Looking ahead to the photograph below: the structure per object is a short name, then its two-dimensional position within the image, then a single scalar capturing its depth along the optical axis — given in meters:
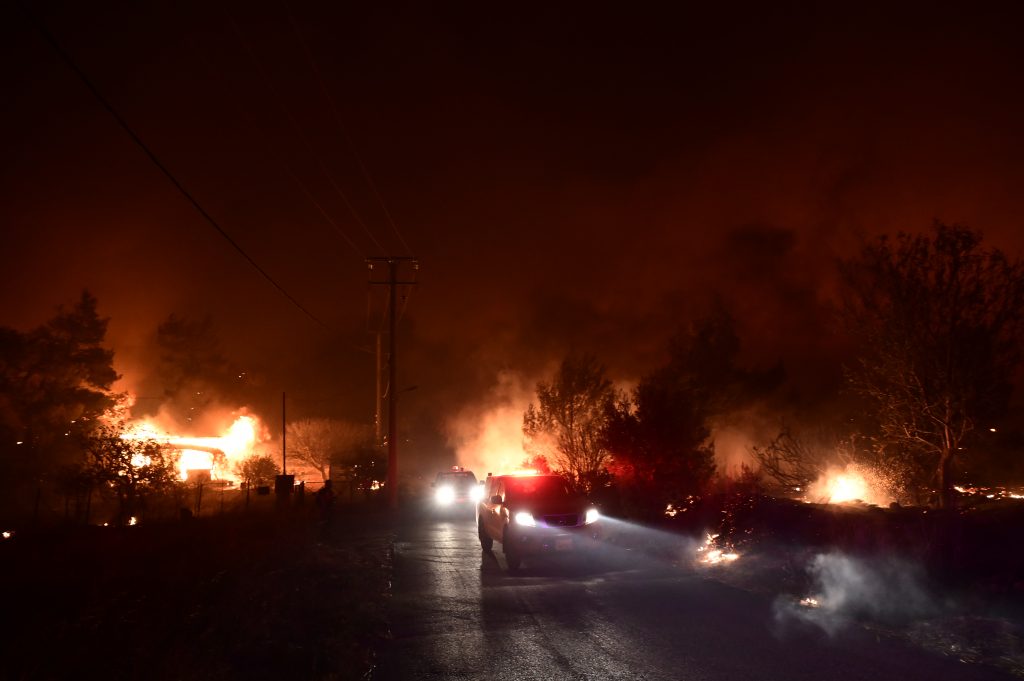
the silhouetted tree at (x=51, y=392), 36.09
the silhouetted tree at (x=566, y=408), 33.34
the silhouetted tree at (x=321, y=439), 49.50
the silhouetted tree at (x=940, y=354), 15.99
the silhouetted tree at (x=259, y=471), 41.72
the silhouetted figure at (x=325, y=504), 22.48
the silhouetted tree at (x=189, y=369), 67.69
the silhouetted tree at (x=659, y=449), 20.73
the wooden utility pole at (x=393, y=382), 30.88
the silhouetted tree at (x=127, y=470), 20.23
